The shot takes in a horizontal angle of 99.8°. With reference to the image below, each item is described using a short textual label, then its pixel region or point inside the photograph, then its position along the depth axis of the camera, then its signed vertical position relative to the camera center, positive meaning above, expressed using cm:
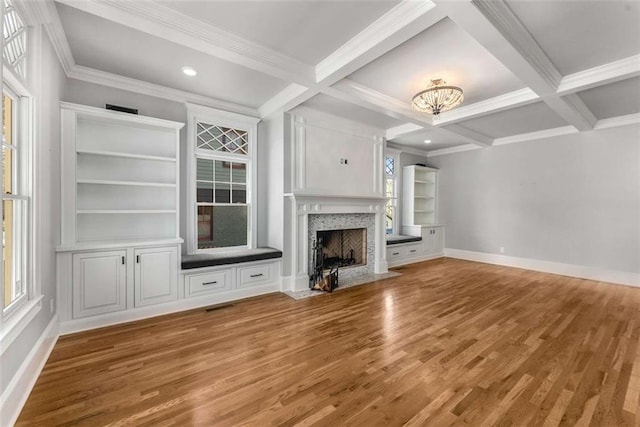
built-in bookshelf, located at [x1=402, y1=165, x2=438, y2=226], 659 +45
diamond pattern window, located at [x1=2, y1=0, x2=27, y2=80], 166 +113
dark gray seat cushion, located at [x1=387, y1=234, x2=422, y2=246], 576 -59
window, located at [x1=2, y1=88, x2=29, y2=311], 183 +3
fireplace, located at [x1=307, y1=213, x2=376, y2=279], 475 -57
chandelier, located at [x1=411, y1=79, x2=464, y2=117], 311 +137
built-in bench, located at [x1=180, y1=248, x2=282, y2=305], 340 -86
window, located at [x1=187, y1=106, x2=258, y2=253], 380 +48
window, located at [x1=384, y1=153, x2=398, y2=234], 658 +52
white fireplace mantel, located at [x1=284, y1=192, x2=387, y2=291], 412 -3
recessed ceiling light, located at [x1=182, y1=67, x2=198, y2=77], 295 +157
